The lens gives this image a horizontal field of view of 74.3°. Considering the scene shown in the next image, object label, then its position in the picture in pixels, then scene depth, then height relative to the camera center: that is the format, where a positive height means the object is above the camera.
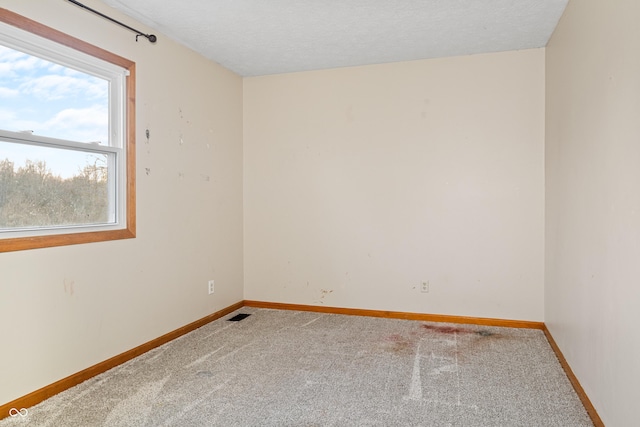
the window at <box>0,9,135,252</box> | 2.21 +0.42
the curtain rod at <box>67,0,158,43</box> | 2.50 +1.23
